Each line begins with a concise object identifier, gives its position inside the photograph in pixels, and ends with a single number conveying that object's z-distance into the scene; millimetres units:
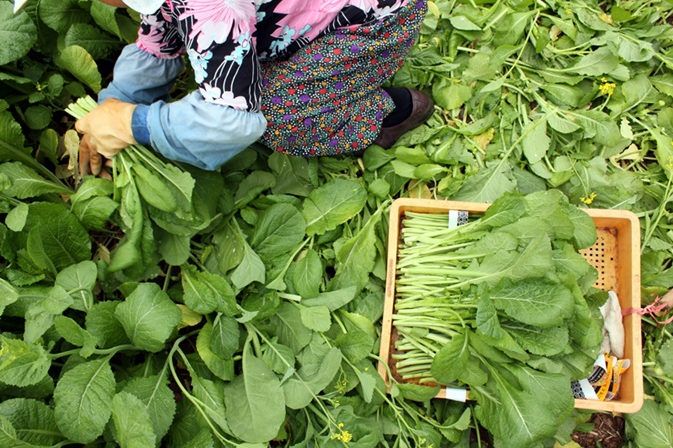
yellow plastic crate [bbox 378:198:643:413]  1386
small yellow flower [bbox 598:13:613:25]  1773
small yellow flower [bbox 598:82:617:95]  1640
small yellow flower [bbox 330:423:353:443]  1258
